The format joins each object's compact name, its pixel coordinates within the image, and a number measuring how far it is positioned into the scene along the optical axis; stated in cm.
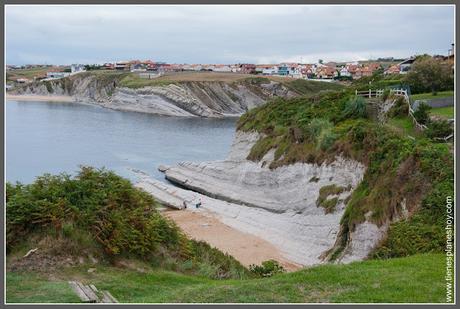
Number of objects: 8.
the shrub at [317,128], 3142
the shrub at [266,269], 1706
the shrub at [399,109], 2574
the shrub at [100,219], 1218
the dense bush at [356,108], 3209
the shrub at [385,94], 2967
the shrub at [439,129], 1880
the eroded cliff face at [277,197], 2417
